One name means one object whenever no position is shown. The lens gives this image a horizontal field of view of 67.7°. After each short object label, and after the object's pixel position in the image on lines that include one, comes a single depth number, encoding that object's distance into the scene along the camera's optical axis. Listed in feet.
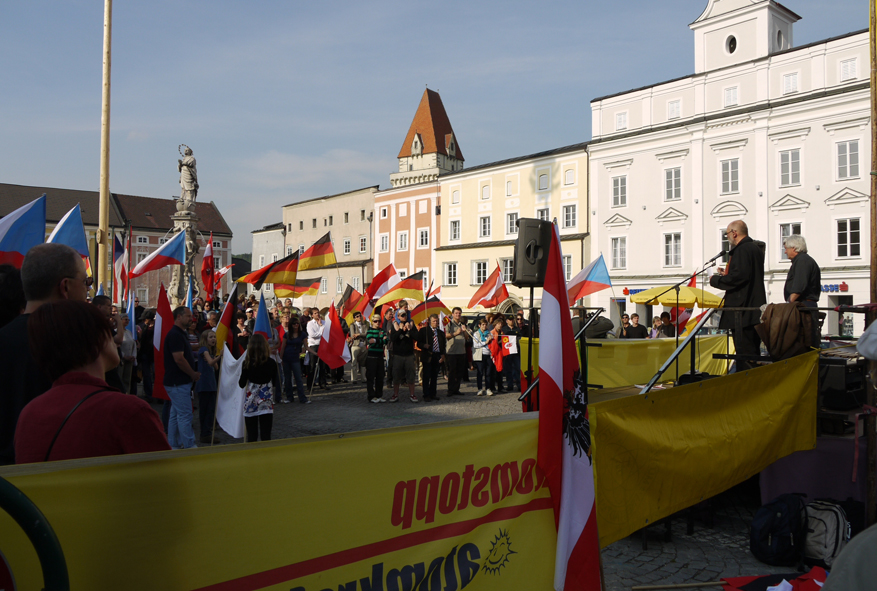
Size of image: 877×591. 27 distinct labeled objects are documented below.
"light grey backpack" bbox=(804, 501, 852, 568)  16.85
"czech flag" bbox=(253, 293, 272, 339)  30.86
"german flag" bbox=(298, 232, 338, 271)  50.60
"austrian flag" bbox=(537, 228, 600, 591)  11.19
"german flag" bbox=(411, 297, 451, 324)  57.11
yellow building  146.20
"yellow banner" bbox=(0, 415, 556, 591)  6.53
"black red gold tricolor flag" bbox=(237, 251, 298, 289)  45.79
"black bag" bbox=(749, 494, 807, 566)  17.08
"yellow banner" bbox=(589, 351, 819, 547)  12.85
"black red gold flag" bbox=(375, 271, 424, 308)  61.41
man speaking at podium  22.93
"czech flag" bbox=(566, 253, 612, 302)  58.34
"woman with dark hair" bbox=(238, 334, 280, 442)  27.58
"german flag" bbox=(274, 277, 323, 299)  47.39
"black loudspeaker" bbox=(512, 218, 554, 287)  16.03
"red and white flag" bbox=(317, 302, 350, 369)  50.96
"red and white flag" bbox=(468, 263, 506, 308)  75.05
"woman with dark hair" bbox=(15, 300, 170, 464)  7.23
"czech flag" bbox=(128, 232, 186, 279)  45.80
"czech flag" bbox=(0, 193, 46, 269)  25.08
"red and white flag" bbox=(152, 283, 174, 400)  29.68
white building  108.47
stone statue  76.79
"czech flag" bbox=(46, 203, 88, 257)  29.86
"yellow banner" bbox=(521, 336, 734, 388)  34.12
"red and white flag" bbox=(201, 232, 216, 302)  62.85
